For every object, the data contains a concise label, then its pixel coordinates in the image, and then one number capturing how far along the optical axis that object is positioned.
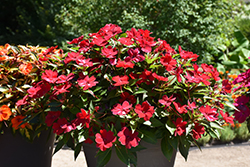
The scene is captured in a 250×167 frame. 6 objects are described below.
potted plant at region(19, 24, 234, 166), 1.56
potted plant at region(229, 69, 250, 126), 2.46
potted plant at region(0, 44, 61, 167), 2.03
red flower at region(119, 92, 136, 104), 1.61
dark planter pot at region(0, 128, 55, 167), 2.13
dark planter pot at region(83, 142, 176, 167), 1.72
